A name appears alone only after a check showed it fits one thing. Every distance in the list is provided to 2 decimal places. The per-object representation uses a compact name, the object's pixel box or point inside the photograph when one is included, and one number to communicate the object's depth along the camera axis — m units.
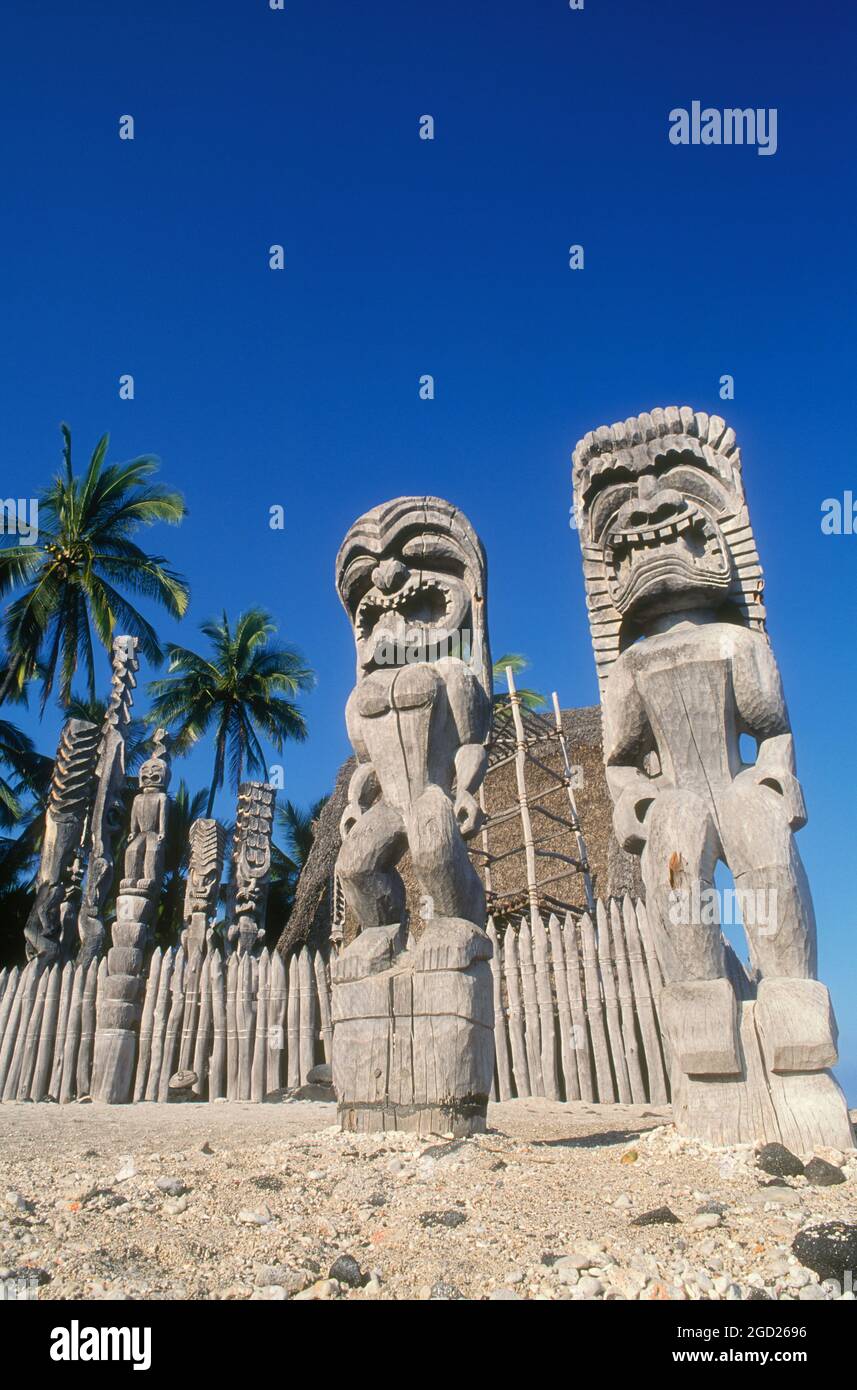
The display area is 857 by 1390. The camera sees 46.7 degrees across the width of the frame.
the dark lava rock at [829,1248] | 2.51
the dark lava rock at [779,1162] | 3.82
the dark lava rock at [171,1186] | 3.54
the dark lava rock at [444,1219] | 3.07
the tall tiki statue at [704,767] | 4.29
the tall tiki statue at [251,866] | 16.02
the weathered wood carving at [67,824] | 14.87
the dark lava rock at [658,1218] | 3.01
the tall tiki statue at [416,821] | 4.81
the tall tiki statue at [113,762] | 15.64
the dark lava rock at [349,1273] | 2.57
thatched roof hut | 21.50
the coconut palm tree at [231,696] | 30.50
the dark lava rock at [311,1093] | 9.38
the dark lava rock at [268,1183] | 3.57
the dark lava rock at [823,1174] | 3.64
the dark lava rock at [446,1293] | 2.44
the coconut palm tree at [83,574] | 23.77
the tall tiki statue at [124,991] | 9.80
